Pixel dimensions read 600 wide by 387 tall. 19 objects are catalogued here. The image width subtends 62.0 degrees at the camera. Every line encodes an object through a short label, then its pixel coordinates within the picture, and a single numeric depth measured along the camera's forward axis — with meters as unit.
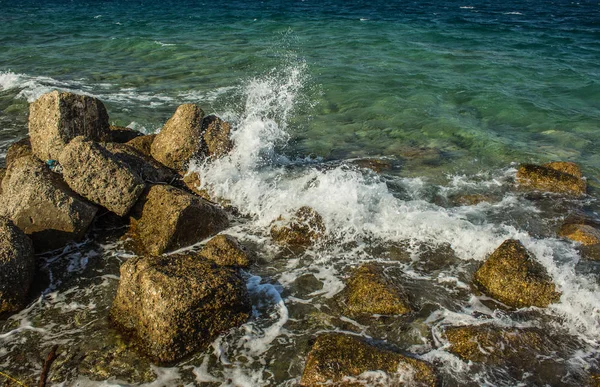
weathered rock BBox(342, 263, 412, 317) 5.07
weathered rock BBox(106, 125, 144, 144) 8.39
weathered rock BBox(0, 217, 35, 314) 5.05
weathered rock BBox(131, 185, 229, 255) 6.11
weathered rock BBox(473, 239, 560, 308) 5.30
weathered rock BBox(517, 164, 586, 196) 7.83
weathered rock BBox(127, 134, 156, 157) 7.93
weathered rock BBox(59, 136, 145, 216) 6.26
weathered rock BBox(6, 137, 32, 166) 7.75
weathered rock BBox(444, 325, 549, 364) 4.57
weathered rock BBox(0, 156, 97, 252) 5.94
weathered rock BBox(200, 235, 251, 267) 5.78
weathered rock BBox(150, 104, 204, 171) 7.65
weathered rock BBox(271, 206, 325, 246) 6.44
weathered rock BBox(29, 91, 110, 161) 7.20
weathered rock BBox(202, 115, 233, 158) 7.87
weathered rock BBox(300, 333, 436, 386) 4.15
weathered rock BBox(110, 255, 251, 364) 4.46
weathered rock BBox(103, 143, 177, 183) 7.05
